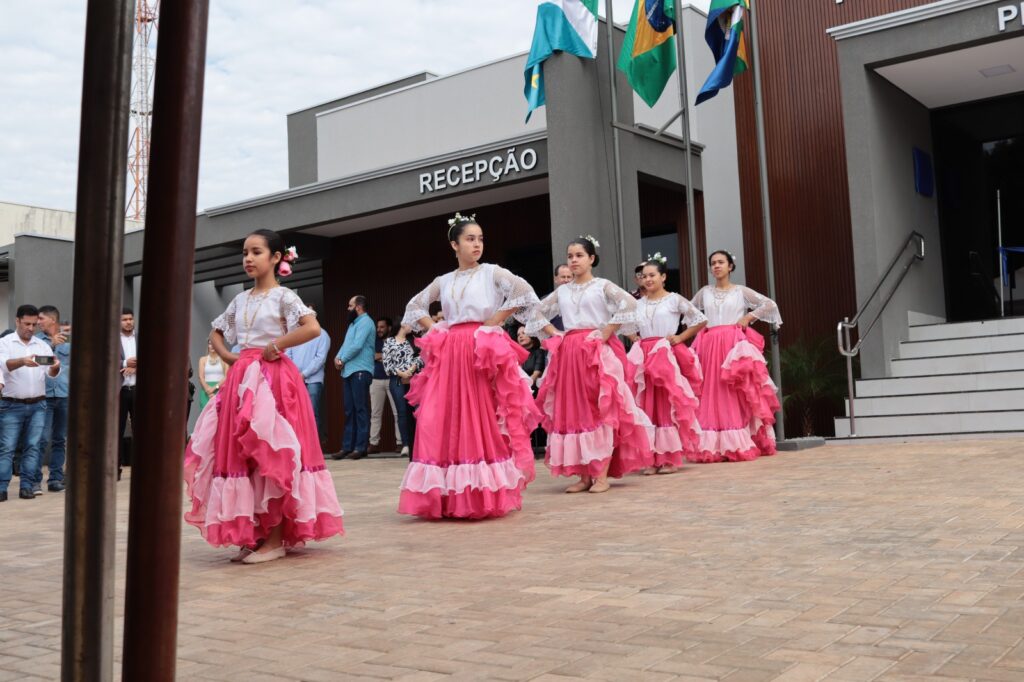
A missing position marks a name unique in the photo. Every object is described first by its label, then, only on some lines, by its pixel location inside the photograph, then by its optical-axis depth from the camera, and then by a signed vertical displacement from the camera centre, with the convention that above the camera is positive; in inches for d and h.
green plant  539.2 +39.4
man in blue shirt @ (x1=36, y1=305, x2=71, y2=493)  436.1 +28.2
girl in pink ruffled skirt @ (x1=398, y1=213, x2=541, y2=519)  267.4 +14.6
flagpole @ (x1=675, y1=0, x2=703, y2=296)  468.8 +160.8
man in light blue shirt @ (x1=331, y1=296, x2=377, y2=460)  561.9 +53.1
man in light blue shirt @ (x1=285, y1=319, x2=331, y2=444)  568.7 +55.5
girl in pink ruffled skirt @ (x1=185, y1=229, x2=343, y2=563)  215.0 +3.2
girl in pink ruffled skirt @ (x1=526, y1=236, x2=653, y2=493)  318.0 +21.0
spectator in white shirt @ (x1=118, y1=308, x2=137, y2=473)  369.0 +44.0
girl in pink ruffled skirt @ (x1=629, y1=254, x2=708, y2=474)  372.8 +31.3
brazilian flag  494.0 +190.3
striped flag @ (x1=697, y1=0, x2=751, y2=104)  489.4 +198.5
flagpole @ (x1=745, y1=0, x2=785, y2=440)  466.9 +105.9
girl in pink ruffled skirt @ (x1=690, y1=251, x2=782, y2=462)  410.3 +31.9
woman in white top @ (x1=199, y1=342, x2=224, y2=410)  585.6 +52.7
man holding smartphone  411.2 +29.3
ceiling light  520.7 +187.6
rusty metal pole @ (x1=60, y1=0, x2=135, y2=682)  52.2 +7.9
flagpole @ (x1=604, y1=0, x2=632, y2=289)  484.1 +139.5
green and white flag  494.6 +202.6
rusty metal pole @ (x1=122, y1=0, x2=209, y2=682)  52.4 +6.5
